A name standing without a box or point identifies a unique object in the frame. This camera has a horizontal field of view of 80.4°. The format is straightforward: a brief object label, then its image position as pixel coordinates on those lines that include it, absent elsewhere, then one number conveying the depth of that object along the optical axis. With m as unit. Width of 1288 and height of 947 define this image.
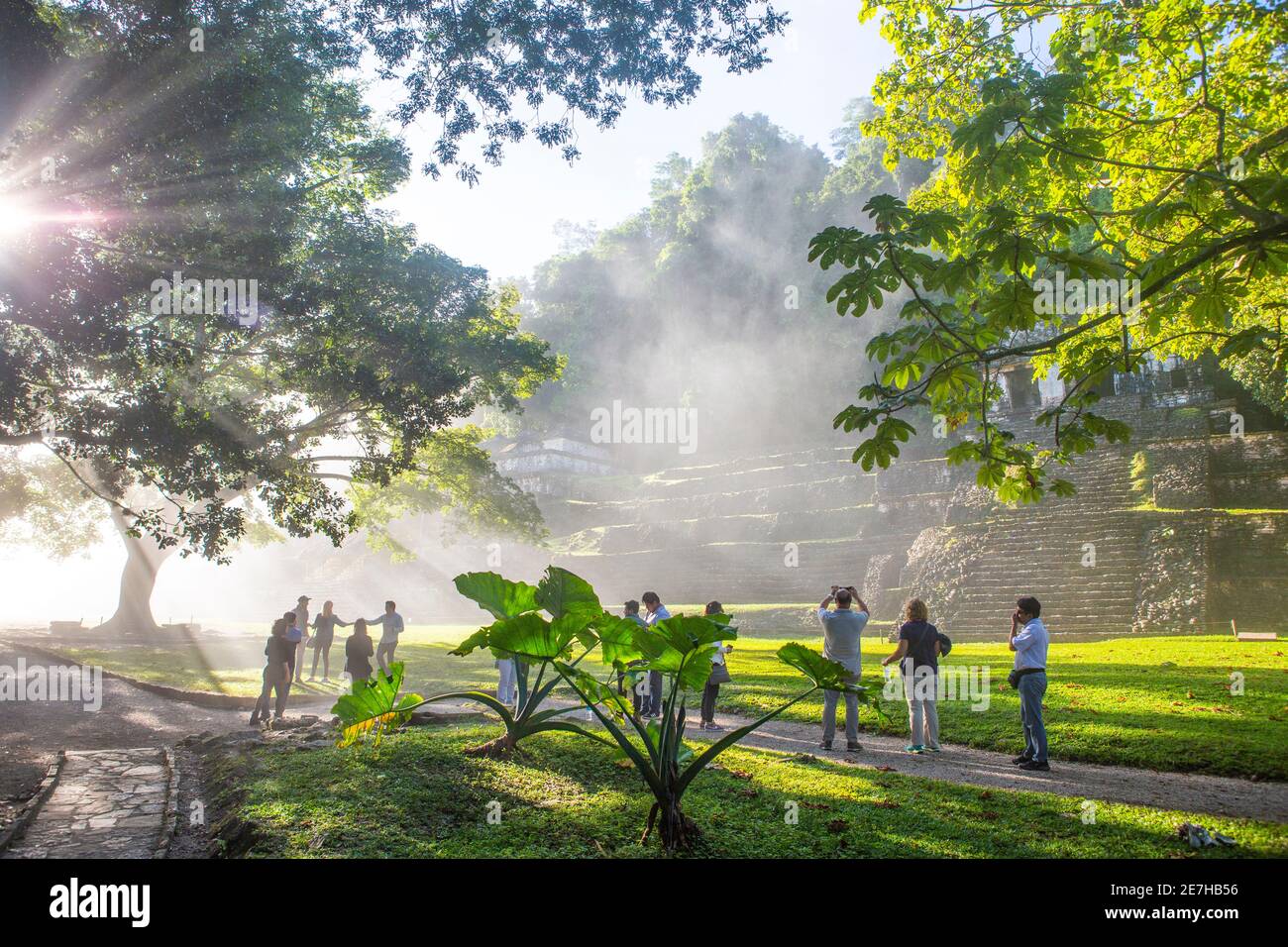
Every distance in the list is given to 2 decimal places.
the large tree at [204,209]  8.79
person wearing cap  14.02
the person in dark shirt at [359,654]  10.12
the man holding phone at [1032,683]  6.47
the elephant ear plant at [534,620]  3.87
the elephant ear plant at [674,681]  3.80
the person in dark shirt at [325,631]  14.16
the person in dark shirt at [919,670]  7.29
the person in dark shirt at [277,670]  9.48
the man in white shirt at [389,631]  11.62
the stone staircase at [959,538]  16.06
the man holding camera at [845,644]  7.29
